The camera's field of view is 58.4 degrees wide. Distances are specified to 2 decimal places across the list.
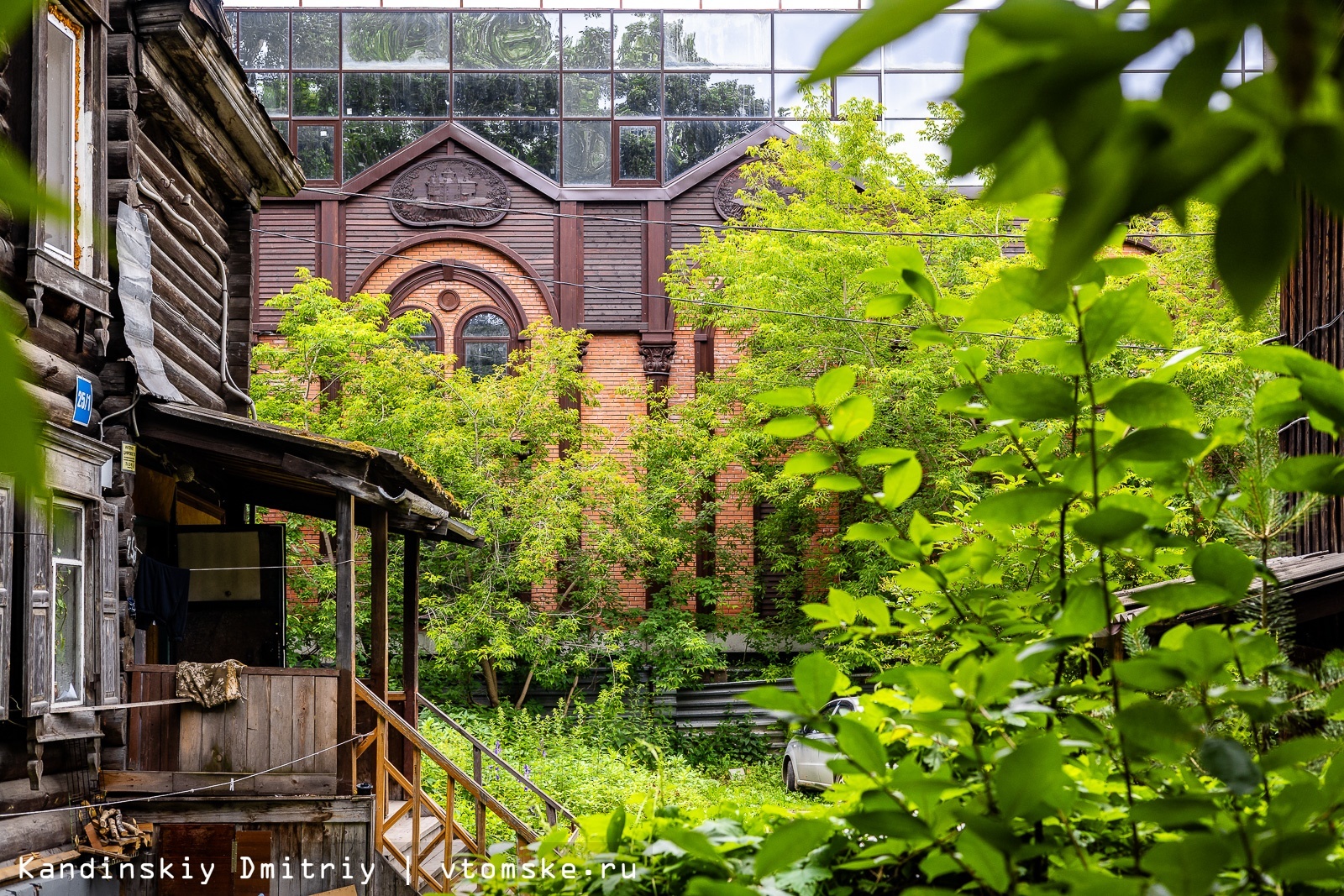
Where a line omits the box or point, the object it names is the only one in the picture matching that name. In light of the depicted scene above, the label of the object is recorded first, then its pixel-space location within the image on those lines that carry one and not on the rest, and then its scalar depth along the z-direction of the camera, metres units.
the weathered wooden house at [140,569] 7.42
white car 15.96
